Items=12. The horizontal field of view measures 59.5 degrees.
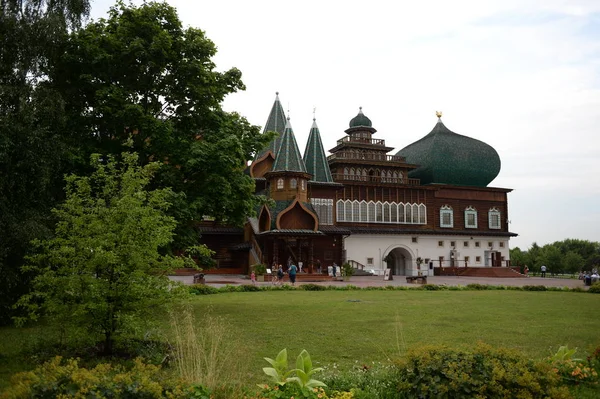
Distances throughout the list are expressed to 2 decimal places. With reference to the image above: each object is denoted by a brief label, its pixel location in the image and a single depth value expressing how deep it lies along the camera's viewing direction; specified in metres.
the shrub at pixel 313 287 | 26.75
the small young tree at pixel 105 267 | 8.85
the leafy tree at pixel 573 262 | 64.03
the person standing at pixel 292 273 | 29.89
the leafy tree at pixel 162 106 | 15.05
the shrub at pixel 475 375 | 6.35
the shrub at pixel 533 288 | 29.31
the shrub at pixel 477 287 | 29.40
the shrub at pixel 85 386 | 5.17
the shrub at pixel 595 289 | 27.88
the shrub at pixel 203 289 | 23.66
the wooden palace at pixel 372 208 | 39.25
